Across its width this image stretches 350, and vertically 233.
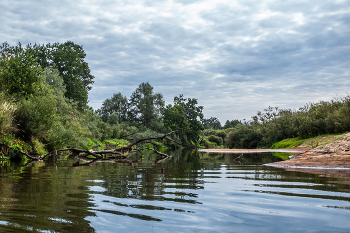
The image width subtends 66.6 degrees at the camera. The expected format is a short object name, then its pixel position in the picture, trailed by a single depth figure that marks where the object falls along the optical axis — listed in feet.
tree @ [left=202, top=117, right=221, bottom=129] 488.15
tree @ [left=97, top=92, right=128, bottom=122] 233.76
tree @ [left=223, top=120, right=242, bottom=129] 495.00
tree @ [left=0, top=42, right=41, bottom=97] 59.21
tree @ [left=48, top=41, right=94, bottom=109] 112.47
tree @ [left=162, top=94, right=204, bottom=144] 208.44
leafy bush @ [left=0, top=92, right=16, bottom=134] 41.42
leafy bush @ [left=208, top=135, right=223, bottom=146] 275.59
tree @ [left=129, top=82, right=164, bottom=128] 212.02
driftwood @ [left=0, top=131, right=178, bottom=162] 41.82
